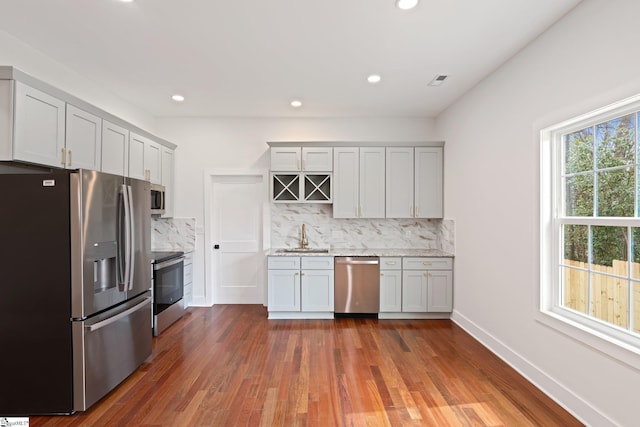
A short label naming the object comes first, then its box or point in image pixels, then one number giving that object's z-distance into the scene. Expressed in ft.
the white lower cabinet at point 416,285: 13.87
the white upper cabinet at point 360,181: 14.88
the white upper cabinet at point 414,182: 14.88
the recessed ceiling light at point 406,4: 7.04
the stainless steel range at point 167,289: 12.03
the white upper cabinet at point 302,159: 14.82
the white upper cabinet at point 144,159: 12.23
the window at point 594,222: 6.45
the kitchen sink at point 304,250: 14.95
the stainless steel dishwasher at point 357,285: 13.93
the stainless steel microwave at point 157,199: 13.51
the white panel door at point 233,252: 15.96
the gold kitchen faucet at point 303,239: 15.64
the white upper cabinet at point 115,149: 10.68
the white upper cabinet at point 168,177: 14.67
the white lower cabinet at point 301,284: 13.91
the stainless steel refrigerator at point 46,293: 7.13
